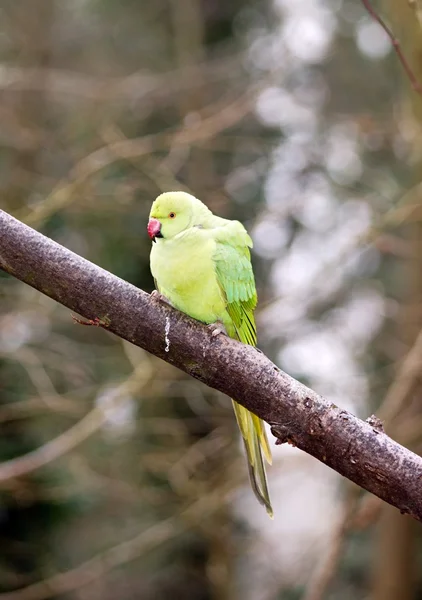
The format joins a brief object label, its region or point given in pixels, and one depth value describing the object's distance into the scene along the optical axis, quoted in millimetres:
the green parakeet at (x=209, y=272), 5293
